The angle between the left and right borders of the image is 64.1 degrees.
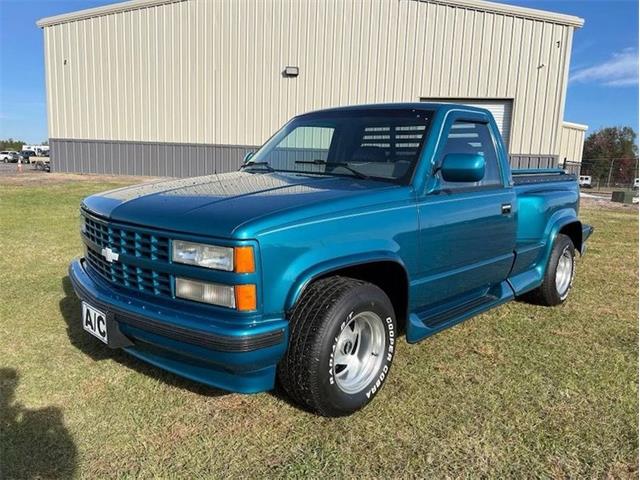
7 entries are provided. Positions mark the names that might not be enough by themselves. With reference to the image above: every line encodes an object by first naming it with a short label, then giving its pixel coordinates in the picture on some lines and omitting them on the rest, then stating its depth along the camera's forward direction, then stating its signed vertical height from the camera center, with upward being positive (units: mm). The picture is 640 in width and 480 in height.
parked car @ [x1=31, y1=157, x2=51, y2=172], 26603 -1181
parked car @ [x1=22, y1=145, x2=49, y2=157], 65387 -670
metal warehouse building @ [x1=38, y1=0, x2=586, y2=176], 16859 +3009
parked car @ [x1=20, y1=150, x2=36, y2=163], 52141 -1030
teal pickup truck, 2428 -528
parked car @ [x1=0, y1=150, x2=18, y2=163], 51500 -1242
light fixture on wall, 18250 +2976
